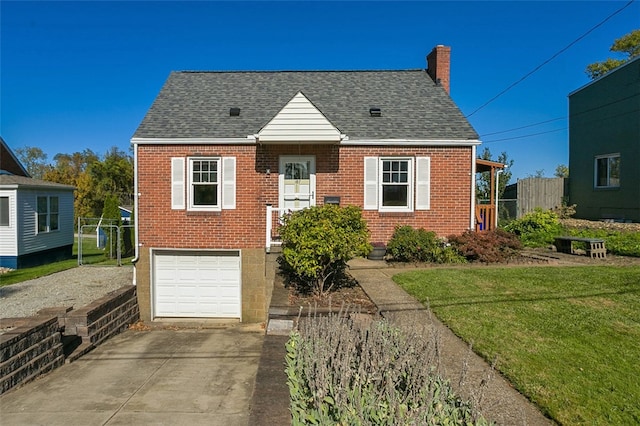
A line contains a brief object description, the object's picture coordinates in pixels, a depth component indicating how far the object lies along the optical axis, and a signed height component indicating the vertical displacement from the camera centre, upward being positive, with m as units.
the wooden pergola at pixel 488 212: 13.60 -0.14
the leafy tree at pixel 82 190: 35.62 +1.35
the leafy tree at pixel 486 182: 21.75 +1.40
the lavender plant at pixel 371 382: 2.56 -1.22
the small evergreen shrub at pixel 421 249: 11.47 -1.15
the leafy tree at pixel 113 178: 34.94 +2.39
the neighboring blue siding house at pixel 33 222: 18.11 -0.74
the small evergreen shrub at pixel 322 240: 7.65 -0.61
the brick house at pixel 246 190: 12.91 +0.51
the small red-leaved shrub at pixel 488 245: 11.37 -1.04
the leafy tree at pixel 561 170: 55.26 +5.04
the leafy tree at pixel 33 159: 62.83 +6.97
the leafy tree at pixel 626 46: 28.55 +11.20
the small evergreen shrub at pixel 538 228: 14.27 -0.69
